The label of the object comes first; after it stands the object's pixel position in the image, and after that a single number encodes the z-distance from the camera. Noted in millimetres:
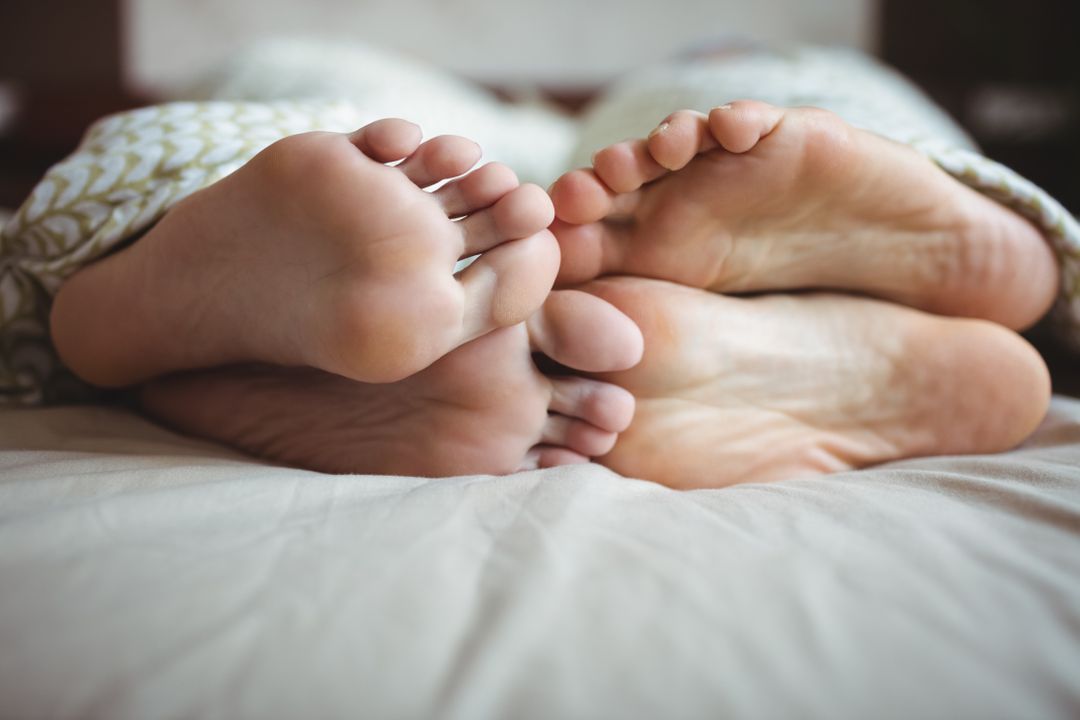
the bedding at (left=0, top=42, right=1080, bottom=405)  595
